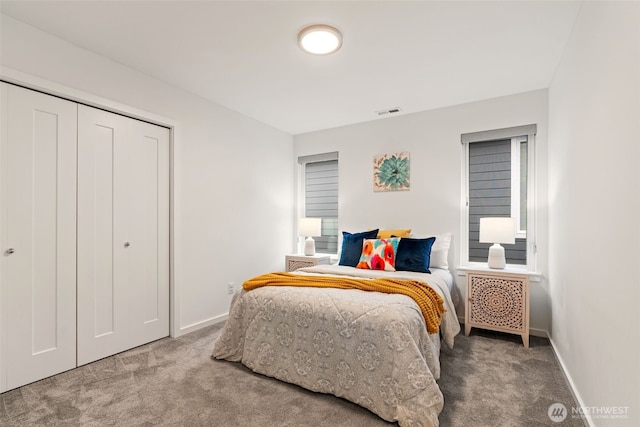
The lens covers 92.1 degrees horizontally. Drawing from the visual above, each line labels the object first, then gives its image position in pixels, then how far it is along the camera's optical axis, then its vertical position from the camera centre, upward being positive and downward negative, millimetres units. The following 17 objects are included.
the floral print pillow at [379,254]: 3154 -440
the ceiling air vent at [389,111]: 3699 +1238
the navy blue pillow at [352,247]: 3432 -397
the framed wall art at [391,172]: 3910 +523
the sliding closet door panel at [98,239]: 2479 -233
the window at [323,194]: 4586 +278
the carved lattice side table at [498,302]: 2834 -850
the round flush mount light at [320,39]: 2160 +1266
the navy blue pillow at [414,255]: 3086 -431
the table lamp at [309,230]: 4203 -246
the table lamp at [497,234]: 2967 -213
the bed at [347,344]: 1725 -873
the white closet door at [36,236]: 2104 -183
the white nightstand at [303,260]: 4023 -645
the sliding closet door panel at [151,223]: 2854 -110
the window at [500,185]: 3260 +302
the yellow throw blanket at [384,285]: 2107 -562
